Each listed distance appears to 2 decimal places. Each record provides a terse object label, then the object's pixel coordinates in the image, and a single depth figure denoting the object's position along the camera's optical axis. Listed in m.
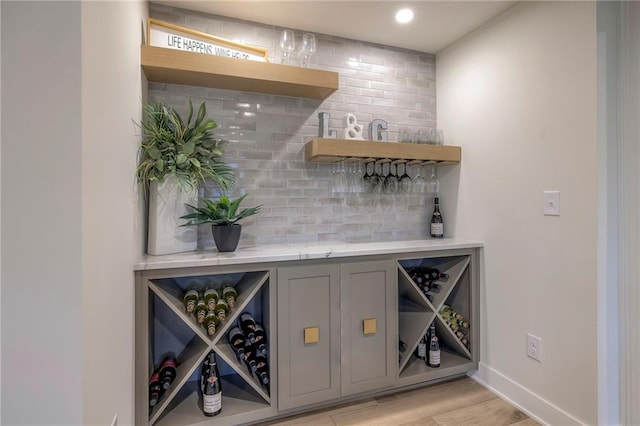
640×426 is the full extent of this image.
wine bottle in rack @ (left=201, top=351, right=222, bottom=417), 1.59
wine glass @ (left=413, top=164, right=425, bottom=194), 2.42
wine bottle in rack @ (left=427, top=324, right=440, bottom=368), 2.05
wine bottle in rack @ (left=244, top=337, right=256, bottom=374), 1.72
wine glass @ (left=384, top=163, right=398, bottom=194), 2.33
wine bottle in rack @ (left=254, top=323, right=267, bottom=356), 1.77
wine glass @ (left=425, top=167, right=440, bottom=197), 2.48
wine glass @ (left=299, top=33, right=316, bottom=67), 1.95
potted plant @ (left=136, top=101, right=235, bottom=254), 1.55
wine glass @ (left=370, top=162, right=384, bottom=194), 2.31
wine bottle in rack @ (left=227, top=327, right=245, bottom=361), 1.73
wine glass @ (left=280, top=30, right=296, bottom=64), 1.91
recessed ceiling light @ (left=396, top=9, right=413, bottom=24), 1.94
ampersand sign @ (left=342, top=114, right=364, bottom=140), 2.14
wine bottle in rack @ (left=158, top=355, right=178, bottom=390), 1.62
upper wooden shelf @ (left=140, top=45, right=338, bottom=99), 1.61
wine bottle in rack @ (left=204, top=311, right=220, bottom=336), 1.58
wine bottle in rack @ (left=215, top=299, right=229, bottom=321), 1.61
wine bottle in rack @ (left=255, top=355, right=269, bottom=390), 1.69
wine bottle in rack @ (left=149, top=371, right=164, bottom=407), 1.56
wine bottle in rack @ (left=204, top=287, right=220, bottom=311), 1.61
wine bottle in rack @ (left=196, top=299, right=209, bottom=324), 1.58
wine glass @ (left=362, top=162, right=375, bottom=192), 2.31
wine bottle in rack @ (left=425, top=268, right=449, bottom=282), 2.19
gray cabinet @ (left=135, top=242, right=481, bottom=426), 1.55
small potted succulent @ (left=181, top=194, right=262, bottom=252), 1.64
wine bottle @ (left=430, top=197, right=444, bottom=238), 2.38
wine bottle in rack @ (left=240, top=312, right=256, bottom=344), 1.77
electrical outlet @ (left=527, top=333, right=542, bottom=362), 1.71
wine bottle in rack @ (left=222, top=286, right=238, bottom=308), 1.66
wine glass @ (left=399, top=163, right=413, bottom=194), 2.36
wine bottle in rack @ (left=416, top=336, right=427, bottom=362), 2.16
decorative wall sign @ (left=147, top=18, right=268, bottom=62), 1.68
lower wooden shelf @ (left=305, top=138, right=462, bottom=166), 1.93
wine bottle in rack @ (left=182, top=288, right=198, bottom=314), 1.58
